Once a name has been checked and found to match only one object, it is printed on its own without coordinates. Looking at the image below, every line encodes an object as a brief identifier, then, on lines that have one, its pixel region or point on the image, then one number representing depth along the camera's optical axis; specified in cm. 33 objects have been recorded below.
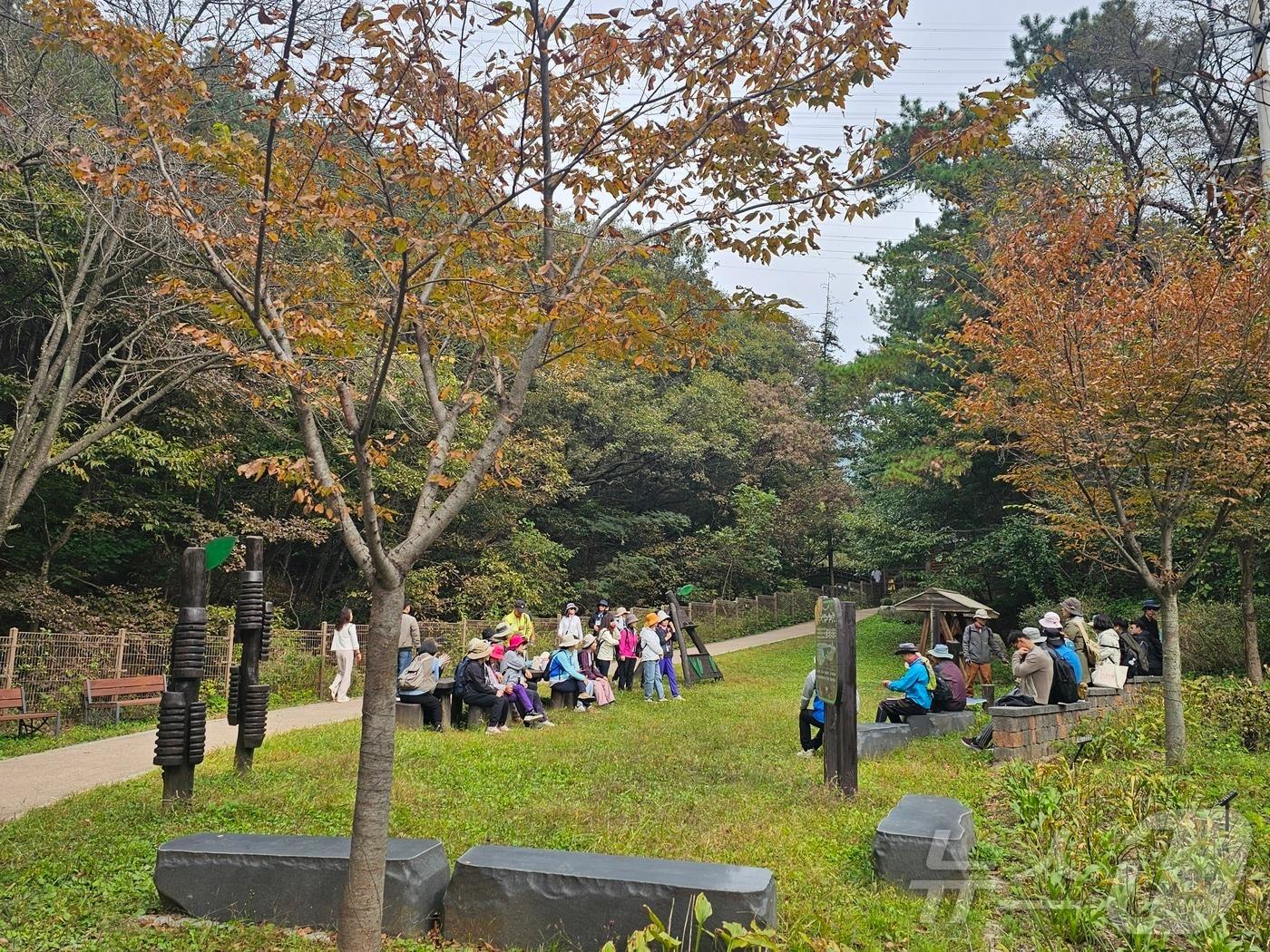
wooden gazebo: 1948
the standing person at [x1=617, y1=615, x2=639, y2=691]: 1725
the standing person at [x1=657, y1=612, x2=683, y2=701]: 1609
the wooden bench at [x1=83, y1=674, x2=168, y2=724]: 1323
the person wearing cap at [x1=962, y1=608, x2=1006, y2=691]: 1650
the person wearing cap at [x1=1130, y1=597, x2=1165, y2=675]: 1331
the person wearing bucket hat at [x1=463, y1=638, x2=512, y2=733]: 1173
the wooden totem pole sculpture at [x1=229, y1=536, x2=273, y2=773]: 843
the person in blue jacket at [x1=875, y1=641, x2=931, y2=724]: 1085
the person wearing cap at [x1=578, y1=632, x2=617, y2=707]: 1460
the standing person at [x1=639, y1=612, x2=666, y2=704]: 1545
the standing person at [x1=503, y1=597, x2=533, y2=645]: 1523
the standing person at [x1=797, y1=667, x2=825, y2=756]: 956
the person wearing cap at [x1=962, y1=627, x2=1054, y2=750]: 966
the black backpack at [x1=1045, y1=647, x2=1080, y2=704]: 1002
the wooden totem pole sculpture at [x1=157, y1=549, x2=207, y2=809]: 718
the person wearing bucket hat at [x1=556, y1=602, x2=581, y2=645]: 1543
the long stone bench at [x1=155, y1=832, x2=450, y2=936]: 459
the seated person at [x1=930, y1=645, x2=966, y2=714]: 1135
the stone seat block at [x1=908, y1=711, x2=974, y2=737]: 1083
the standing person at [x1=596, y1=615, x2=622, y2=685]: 1641
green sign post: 755
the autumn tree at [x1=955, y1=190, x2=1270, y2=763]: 865
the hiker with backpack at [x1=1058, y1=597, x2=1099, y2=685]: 1321
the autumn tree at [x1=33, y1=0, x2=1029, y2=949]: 432
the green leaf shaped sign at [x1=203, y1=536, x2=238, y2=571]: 767
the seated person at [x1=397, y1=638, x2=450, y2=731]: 1155
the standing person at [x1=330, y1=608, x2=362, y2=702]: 1568
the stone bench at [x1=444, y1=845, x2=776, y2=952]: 412
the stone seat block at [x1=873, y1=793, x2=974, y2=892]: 498
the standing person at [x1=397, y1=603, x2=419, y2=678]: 1456
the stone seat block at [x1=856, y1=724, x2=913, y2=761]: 948
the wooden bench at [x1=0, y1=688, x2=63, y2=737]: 1204
